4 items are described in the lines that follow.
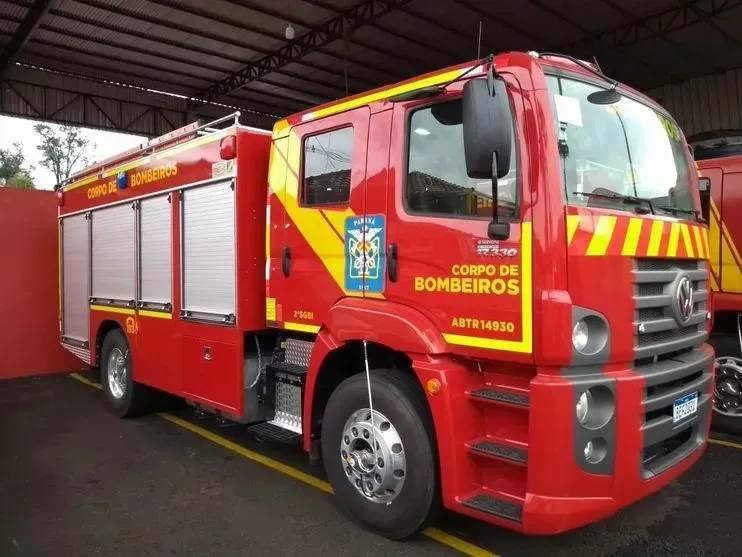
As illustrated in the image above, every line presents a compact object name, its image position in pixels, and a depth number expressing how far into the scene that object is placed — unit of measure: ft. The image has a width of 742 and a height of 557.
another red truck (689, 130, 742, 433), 17.75
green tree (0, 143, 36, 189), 142.03
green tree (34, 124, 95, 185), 133.18
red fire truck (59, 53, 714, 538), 9.29
